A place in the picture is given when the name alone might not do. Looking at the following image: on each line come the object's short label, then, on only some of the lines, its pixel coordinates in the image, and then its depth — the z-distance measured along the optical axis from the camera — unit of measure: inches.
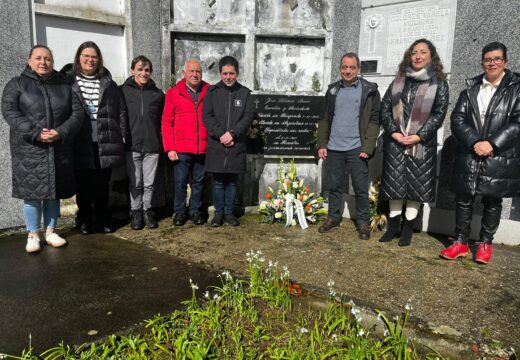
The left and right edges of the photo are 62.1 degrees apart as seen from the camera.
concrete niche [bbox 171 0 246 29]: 210.7
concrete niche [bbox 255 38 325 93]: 217.2
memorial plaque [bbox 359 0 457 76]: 182.4
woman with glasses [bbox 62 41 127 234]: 162.4
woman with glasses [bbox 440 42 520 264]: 140.0
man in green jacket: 172.2
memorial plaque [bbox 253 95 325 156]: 213.3
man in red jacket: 184.5
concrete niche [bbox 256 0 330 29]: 212.7
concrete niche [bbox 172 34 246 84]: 214.5
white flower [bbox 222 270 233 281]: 115.8
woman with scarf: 156.4
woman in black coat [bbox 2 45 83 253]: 145.0
